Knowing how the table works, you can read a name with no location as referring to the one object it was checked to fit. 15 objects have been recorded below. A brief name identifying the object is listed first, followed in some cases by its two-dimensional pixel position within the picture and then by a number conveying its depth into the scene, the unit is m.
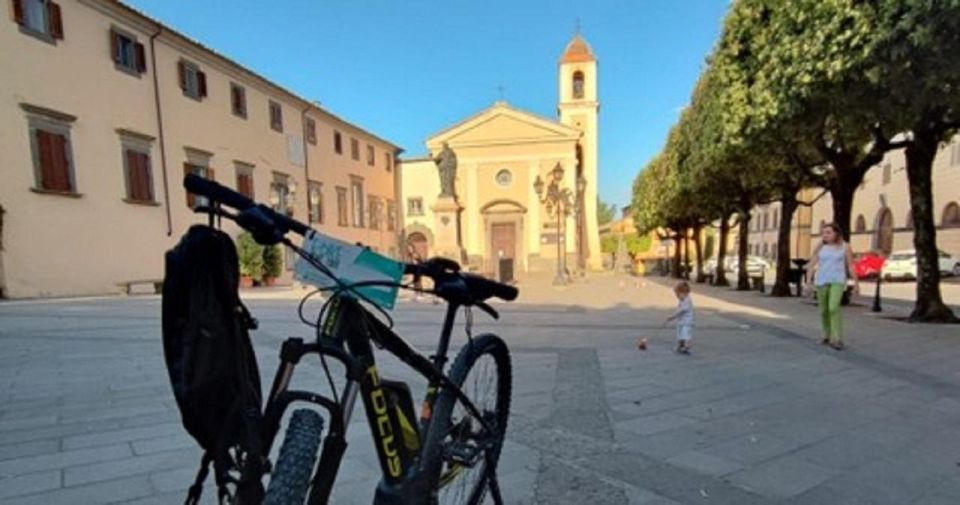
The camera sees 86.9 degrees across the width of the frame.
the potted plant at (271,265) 19.56
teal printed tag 1.54
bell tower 37.97
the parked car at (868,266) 23.55
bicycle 1.43
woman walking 6.35
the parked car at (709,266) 29.09
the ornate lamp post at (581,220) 33.66
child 6.28
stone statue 22.30
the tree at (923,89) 5.50
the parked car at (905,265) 22.28
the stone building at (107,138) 13.31
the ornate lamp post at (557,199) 22.01
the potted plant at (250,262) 18.61
